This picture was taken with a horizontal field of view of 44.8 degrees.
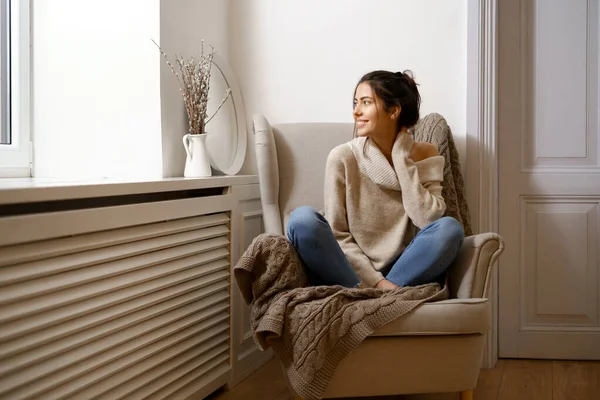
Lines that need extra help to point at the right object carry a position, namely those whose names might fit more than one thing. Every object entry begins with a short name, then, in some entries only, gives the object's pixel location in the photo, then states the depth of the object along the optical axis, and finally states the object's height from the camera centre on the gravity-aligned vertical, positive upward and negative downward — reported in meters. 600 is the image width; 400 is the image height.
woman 2.29 +0.04
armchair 1.97 -0.41
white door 2.84 +0.09
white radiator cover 1.45 -0.25
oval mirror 2.76 +0.29
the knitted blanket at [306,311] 1.92 -0.30
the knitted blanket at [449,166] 2.55 +0.11
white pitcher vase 2.44 +0.14
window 2.38 +0.38
